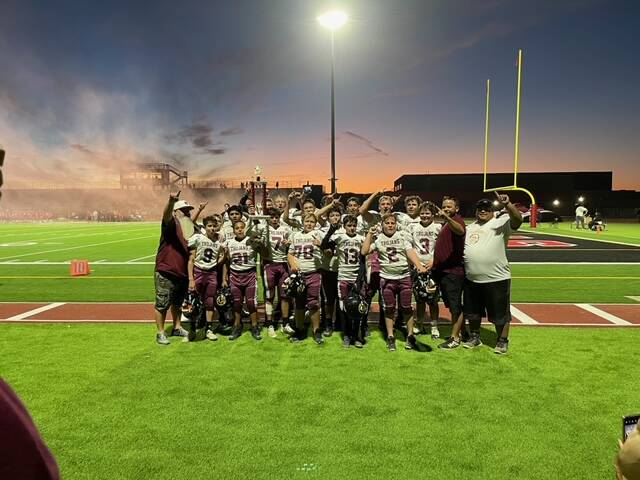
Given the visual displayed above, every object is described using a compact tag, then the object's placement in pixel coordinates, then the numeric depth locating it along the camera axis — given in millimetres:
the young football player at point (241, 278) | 6508
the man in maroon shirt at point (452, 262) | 6113
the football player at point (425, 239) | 6664
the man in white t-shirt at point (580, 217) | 31850
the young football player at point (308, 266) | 6371
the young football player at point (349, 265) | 6250
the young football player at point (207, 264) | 6656
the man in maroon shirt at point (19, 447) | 740
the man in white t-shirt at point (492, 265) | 5719
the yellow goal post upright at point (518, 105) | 20406
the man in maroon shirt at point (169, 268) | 6242
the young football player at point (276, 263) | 6828
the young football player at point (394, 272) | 6016
